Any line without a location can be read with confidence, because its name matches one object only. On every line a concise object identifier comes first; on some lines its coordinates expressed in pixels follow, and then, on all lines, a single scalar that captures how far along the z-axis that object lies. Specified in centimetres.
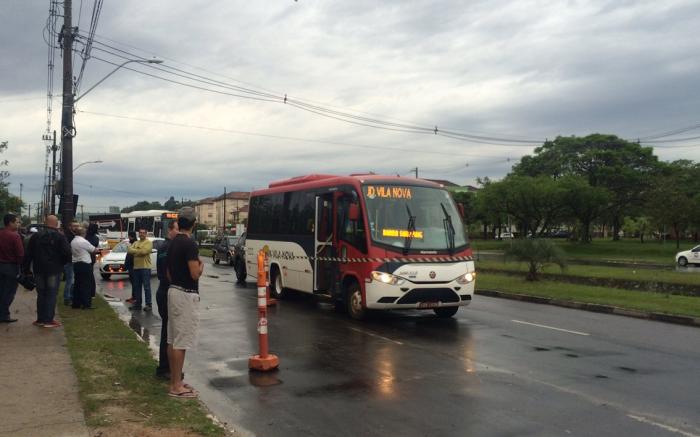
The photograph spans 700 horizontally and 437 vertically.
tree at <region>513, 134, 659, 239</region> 5869
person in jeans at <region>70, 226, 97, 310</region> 1293
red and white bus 1172
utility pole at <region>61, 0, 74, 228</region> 1672
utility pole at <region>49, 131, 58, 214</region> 3554
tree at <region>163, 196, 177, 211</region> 13844
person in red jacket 1056
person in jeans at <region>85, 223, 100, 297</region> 1449
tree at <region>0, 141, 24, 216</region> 3335
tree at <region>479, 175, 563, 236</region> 5359
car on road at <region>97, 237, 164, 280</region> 2311
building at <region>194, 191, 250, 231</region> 17325
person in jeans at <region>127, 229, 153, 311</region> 1384
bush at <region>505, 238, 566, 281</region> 2062
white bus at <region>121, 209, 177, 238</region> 4353
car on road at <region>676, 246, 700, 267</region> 3694
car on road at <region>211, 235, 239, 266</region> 3394
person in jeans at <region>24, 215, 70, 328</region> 1041
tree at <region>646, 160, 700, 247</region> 4831
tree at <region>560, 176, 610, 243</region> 5375
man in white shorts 630
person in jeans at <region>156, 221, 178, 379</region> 710
